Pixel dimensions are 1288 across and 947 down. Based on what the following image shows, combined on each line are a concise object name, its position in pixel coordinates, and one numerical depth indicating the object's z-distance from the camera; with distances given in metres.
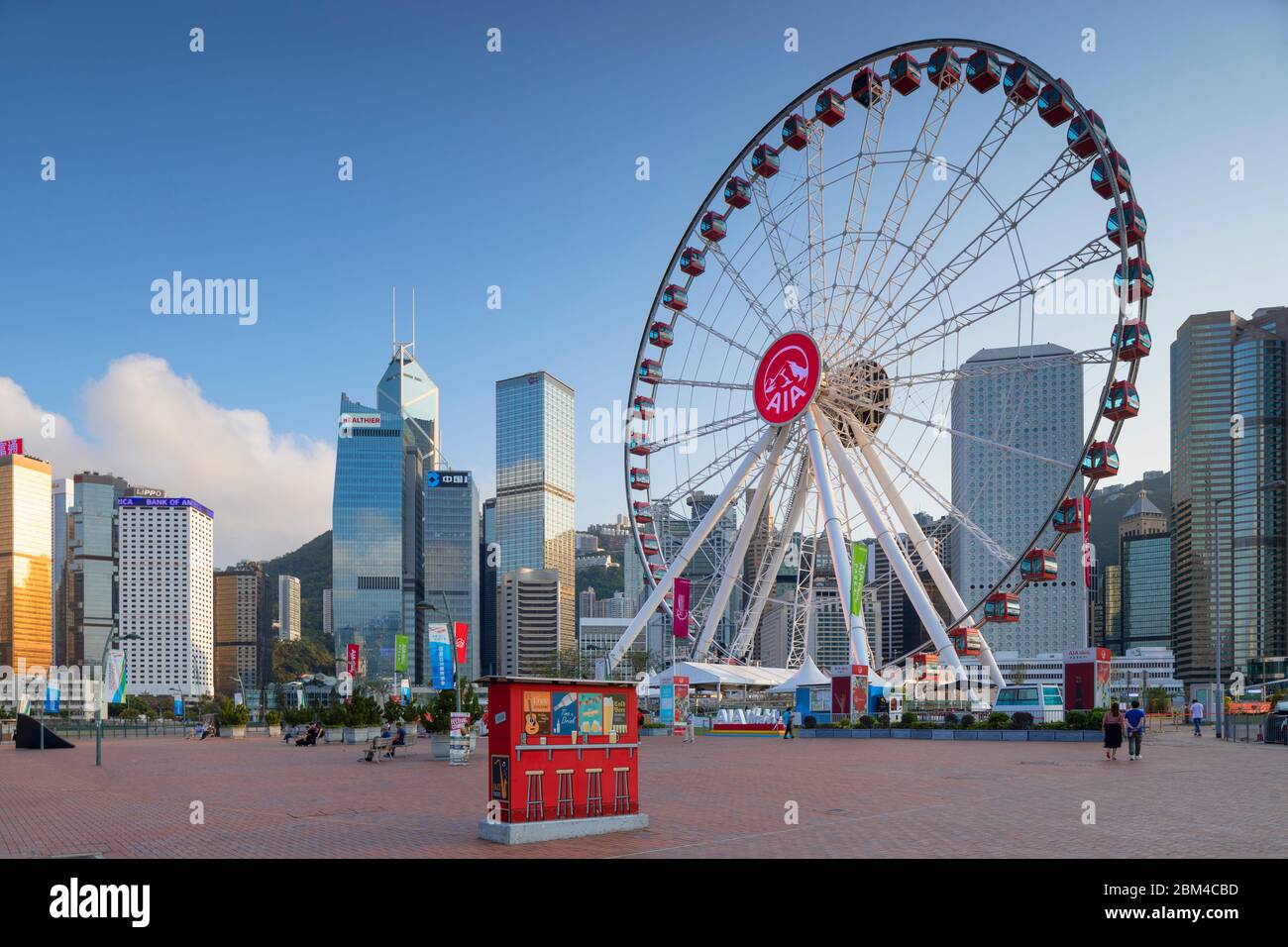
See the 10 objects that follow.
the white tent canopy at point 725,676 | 55.00
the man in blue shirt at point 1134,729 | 27.88
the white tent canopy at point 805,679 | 52.03
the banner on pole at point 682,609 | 56.44
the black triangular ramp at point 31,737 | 45.72
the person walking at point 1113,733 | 27.66
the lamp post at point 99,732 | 30.29
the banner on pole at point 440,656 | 47.03
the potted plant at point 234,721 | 62.91
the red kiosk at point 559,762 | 14.33
